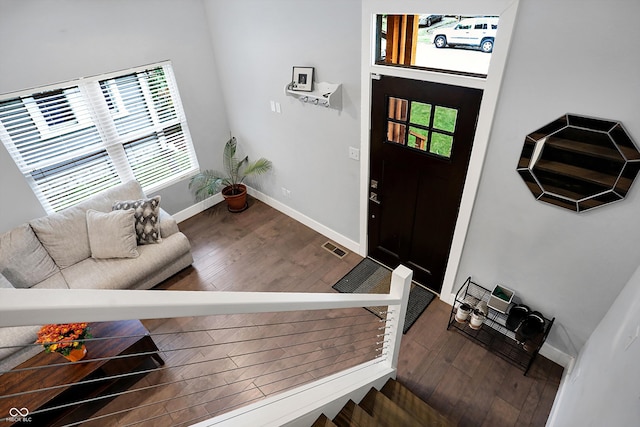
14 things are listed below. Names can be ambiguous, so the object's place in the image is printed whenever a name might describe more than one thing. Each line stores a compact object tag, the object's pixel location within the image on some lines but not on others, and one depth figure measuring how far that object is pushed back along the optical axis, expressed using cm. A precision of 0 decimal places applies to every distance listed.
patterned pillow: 358
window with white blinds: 333
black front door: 263
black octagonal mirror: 197
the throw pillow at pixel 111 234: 343
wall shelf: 320
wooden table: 243
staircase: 182
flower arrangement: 235
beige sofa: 322
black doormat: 338
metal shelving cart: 285
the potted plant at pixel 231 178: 460
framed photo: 335
